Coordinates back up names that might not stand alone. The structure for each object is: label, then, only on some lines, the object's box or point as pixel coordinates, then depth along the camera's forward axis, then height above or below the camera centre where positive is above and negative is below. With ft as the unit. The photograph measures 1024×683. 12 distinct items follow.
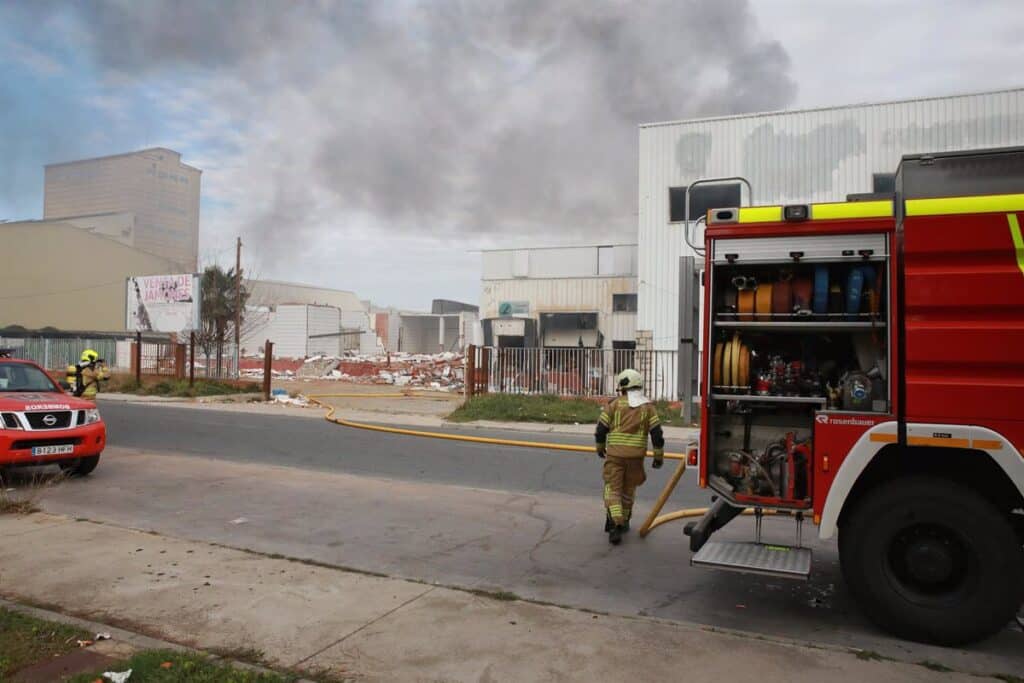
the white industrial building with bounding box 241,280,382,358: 178.50 +6.66
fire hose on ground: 21.22 -4.54
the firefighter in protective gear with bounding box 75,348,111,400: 37.22 -0.96
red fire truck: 13.84 -0.37
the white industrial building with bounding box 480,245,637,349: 98.22 +8.69
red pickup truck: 27.89 -2.66
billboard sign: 89.25 +6.35
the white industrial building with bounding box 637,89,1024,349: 73.10 +22.18
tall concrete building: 376.48 +82.27
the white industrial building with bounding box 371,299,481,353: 194.39 +8.28
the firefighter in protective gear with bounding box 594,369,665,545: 21.61 -2.31
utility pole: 99.76 +9.54
